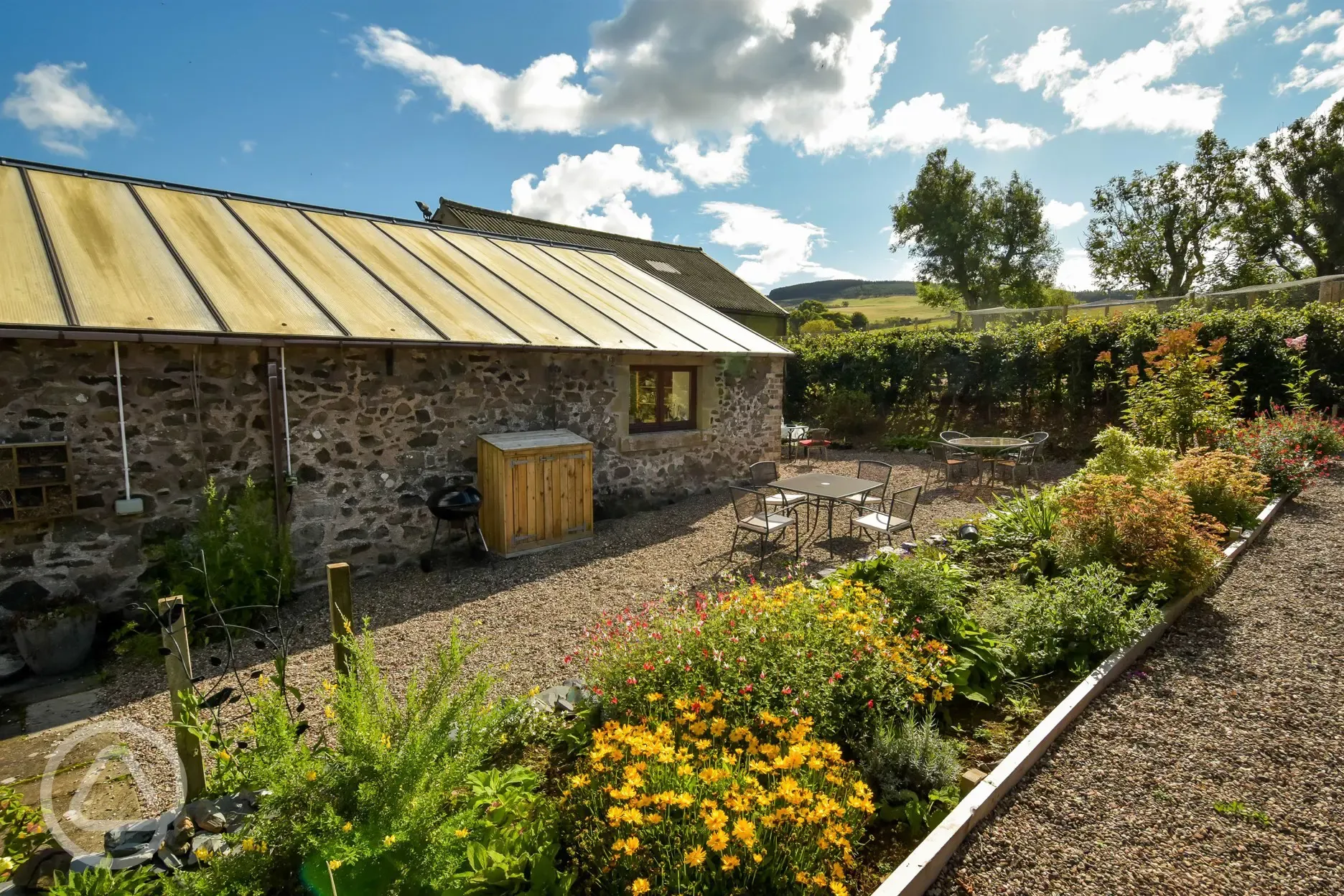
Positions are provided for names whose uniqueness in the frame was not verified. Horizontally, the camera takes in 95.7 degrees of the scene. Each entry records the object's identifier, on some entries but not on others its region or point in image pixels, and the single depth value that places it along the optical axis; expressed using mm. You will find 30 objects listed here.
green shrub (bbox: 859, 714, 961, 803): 2963
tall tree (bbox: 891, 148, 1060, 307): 34562
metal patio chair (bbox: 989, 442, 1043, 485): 9455
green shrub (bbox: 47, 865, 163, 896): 1985
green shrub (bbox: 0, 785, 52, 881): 2324
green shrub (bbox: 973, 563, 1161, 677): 4043
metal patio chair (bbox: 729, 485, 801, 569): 6570
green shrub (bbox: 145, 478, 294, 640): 5336
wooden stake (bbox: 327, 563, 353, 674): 3080
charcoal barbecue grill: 6664
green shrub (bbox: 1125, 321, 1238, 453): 8203
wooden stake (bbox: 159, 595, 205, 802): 2480
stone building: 4992
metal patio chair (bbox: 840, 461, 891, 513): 7277
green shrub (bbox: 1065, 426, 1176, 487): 6379
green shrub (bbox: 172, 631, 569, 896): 1967
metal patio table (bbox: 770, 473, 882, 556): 6863
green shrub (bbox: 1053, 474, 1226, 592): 4891
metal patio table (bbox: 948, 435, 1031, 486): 9883
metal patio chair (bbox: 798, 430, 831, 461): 12656
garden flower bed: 2102
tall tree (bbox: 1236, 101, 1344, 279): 25672
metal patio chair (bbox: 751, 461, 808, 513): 7418
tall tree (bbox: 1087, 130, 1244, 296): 28812
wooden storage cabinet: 7047
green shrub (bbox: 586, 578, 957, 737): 3104
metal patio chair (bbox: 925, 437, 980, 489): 9875
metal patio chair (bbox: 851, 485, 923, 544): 6602
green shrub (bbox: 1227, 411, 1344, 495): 7562
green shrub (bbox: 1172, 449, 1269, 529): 6320
